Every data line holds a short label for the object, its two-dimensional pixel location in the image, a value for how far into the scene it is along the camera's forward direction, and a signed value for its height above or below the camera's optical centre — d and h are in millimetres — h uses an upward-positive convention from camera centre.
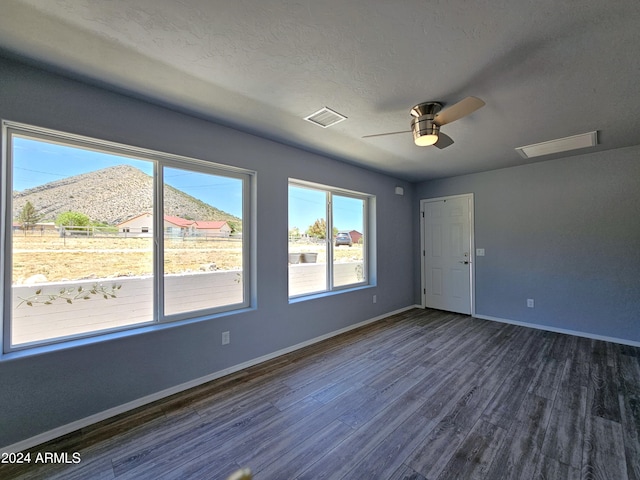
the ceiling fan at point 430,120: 2100 +997
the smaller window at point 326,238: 3463 +61
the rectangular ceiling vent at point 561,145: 2986 +1168
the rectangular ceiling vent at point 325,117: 2398 +1189
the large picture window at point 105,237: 1858 +59
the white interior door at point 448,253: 4672 -213
